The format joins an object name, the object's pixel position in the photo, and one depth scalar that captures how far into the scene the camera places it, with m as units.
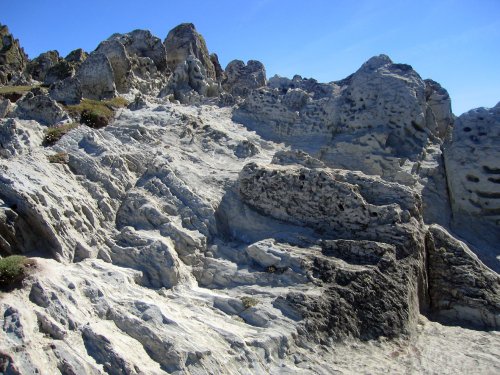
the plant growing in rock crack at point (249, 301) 18.74
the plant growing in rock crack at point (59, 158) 22.75
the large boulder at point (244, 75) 66.00
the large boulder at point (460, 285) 22.44
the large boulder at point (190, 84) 43.12
